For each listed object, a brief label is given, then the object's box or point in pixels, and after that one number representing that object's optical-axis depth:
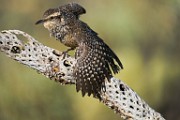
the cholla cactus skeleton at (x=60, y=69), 6.64
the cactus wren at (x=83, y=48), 6.63
